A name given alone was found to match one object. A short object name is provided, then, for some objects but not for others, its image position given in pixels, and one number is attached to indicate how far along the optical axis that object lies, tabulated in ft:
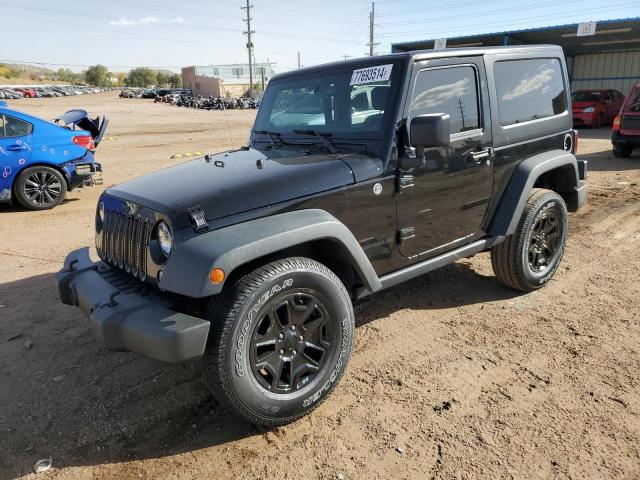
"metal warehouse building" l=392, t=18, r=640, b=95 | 72.59
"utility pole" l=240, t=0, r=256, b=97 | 224.74
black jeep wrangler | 8.29
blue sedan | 24.67
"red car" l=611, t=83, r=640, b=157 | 35.83
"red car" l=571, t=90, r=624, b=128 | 63.36
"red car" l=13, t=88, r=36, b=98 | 223.92
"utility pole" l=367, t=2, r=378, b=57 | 195.83
